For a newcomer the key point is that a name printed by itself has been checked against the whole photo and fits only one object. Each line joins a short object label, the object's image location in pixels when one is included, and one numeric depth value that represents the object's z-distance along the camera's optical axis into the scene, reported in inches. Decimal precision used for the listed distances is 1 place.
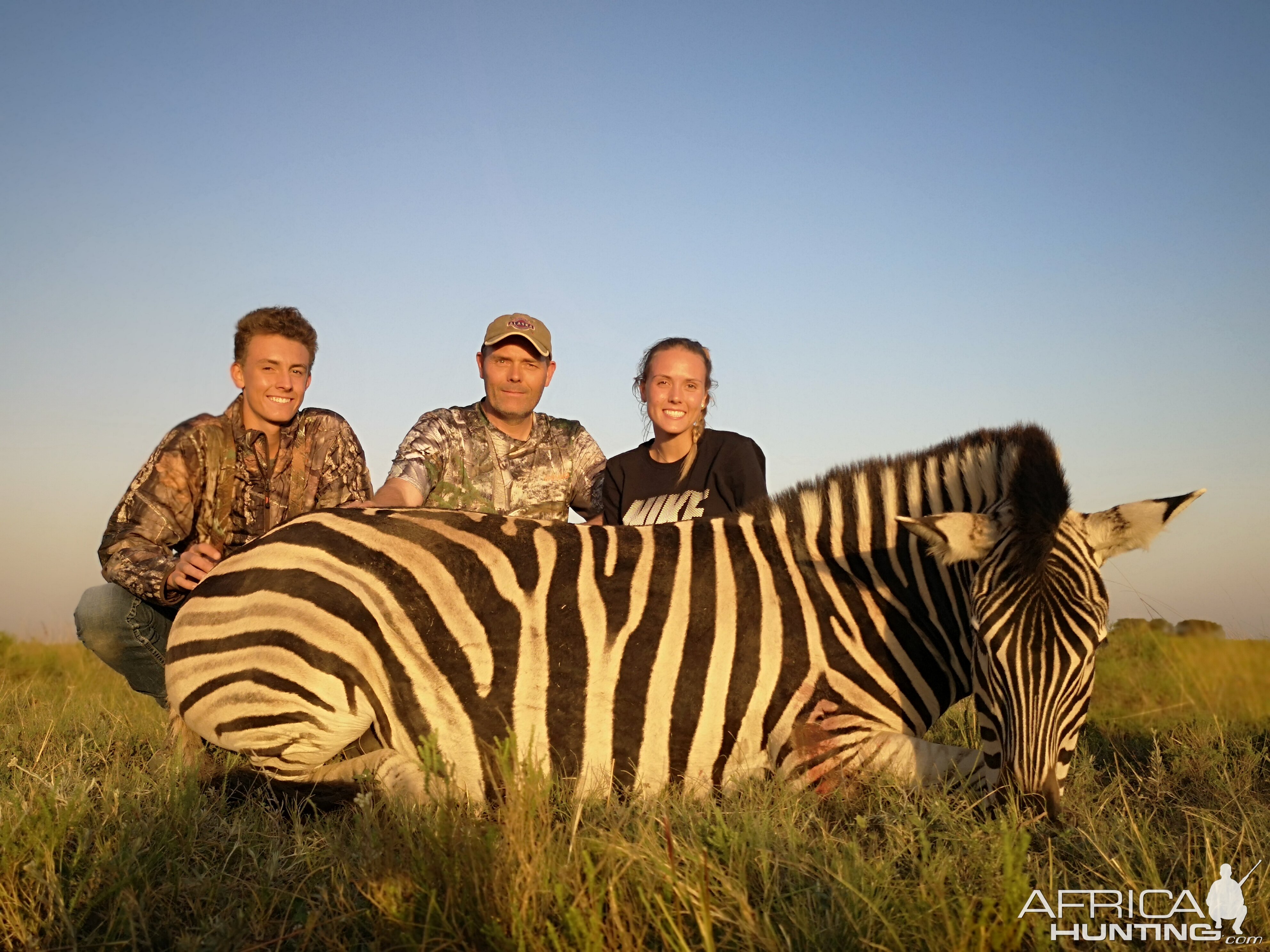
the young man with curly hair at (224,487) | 205.6
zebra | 147.3
